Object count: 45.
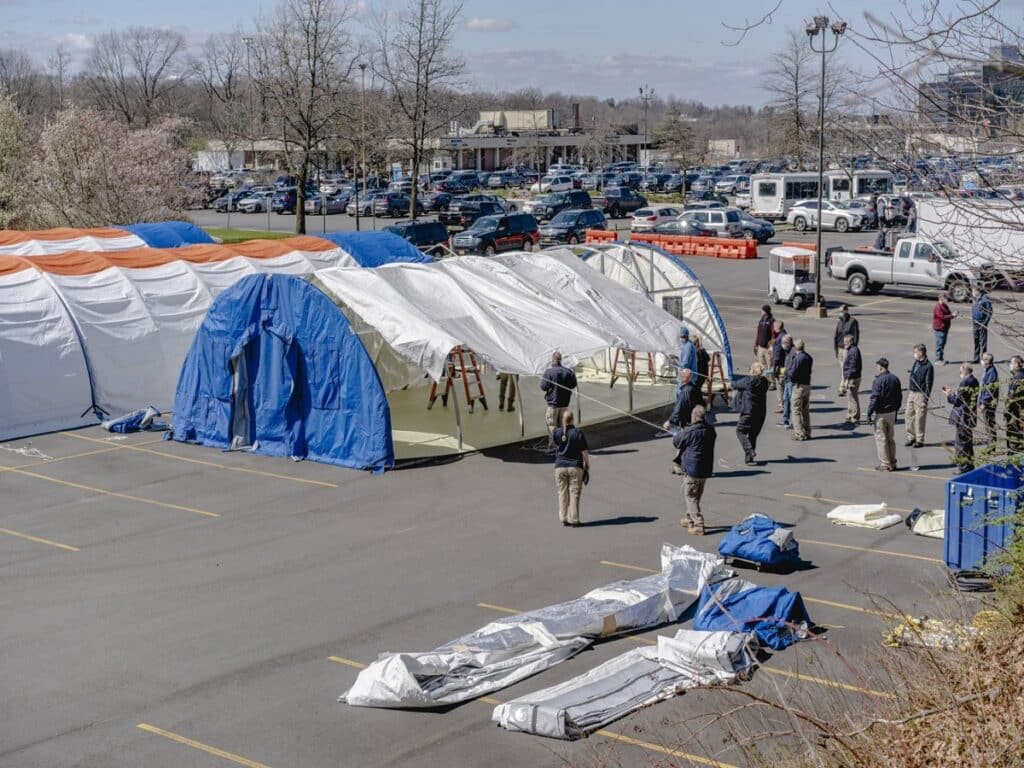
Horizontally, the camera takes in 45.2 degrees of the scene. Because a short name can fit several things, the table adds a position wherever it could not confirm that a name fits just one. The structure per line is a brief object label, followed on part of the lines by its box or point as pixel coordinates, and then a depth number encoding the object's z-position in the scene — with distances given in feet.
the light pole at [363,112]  200.79
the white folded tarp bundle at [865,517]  55.11
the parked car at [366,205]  232.32
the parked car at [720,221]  173.92
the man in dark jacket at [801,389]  70.28
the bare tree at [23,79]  348.18
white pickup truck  126.00
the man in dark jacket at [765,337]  84.07
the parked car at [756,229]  176.54
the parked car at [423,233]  163.63
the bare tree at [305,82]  173.78
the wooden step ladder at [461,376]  73.56
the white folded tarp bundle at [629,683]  35.50
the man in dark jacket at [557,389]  68.39
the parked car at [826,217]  192.03
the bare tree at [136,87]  346.33
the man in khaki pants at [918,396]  65.64
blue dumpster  45.44
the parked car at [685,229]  174.40
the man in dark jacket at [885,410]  62.95
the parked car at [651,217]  185.47
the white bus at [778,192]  209.36
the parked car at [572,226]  173.88
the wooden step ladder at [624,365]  85.54
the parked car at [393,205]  231.50
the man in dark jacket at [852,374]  73.26
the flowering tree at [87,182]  154.92
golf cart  121.80
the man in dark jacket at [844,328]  81.00
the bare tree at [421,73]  184.75
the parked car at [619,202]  223.71
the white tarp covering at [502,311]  69.05
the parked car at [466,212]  211.20
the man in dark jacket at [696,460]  53.67
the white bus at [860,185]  220.84
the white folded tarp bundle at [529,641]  37.68
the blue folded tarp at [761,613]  40.78
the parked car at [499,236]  162.30
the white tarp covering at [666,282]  87.71
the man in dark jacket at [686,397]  66.64
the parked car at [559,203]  211.20
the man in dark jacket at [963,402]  51.48
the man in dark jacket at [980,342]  81.20
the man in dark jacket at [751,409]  65.10
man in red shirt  89.51
